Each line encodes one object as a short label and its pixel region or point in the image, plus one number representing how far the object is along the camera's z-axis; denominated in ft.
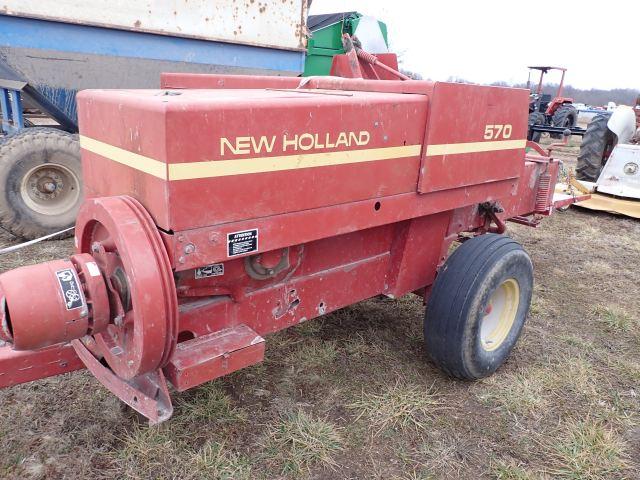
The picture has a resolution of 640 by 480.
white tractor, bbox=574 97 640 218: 20.43
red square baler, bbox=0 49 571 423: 5.24
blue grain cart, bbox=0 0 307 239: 13.64
